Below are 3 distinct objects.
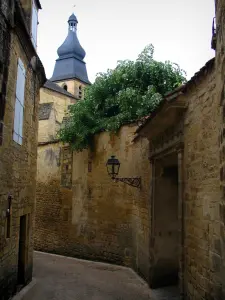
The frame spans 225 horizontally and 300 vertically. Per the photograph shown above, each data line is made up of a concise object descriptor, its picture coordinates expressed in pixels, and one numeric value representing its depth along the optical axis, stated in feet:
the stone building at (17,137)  20.51
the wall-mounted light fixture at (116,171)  30.53
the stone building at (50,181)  45.00
